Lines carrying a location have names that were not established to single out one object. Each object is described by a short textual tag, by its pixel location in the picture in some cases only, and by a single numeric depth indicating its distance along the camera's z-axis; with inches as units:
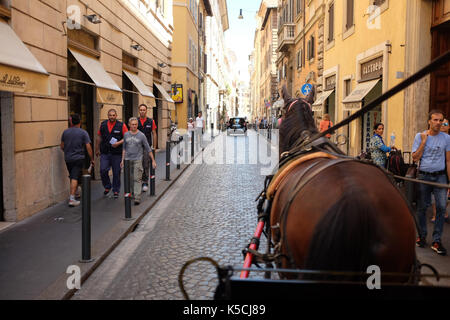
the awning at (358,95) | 523.8
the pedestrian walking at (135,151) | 332.5
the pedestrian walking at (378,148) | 319.9
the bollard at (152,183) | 365.1
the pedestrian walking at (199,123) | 1206.3
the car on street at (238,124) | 1689.2
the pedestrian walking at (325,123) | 547.1
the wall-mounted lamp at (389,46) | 475.2
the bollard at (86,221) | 195.9
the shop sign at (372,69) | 519.1
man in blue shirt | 227.5
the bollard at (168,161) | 442.4
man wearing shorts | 319.3
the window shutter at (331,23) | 742.5
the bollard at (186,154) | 644.6
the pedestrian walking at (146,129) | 390.9
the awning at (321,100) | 742.0
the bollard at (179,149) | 545.6
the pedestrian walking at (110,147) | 361.4
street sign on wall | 696.4
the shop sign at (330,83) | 741.3
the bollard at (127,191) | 269.6
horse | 86.2
